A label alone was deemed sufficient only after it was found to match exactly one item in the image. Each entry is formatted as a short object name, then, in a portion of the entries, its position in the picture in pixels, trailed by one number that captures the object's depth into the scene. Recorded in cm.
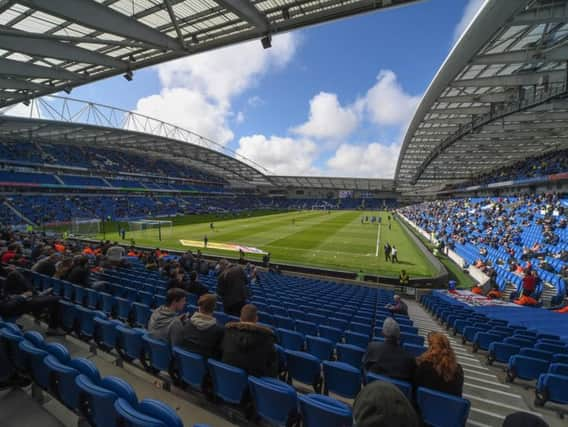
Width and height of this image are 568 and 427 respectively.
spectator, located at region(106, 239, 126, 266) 1034
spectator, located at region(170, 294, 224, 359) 325
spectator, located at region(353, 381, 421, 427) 134
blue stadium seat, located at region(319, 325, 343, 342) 498
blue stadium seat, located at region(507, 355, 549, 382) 424
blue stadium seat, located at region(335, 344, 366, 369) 384
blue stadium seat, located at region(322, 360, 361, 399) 305
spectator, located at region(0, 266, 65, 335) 424
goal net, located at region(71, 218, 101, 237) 2980
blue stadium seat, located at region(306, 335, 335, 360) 410
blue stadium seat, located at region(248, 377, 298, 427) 246
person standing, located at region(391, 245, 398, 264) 2076
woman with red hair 275
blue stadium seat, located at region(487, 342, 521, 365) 508
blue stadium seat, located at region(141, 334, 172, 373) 336
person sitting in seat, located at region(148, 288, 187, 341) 362
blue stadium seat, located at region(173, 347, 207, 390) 306
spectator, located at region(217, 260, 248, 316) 583
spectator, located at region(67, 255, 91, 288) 659
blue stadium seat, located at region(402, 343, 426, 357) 436
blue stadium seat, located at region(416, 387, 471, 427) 249
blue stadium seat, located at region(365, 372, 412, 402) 278
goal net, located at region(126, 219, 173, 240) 2958
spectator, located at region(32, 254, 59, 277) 750
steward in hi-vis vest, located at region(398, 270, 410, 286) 1516
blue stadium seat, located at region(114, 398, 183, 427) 172
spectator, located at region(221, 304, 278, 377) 288
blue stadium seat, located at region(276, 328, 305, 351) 436
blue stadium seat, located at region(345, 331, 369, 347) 472
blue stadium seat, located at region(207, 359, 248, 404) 276
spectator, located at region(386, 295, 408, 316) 748
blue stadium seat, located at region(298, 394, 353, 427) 204
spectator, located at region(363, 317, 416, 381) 297
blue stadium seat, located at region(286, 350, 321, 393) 328
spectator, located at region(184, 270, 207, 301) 698
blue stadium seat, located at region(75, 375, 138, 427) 205
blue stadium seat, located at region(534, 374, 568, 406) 364
